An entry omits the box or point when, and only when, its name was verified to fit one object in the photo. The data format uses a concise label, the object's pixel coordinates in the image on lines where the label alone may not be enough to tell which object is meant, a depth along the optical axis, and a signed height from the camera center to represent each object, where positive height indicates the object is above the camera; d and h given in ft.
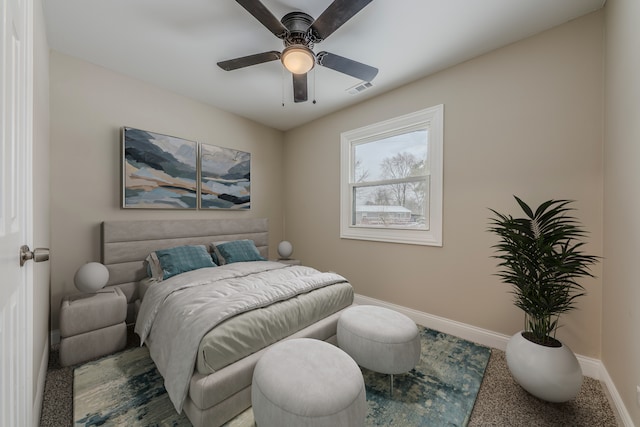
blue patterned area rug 5.01 -4.12
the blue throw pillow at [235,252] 10.11 -1.67
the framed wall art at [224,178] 11.01 +1.51
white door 2.25 +0.01
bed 4.79 -2.37
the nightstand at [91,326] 6.58 -3.12
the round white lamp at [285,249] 12.11 -1.82
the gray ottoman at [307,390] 3.80 -2.86
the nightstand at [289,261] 11.83 -2.38
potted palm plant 5.13 -1.88
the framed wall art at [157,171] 9.00 +1.53
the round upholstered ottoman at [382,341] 5.68 -3.03
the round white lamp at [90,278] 7.12 -1.90
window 9.04 +1.25
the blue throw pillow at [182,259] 8.38 -1.67
